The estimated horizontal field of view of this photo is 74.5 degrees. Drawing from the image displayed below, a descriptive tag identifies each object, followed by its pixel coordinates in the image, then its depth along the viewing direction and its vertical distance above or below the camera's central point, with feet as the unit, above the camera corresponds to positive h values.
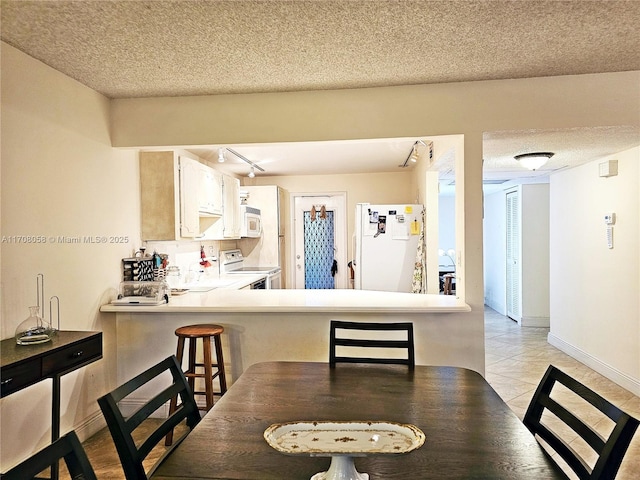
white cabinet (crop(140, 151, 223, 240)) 11.47 +1.21
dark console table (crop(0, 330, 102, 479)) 6.13 -1.90
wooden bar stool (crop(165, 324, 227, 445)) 9.07 -2.58
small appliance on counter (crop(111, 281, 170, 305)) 9.92 -1.30
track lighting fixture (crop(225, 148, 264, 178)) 15.20 +3.09
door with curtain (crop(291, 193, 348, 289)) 20.62 -0.18
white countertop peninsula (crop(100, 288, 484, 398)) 9.46 -2.05
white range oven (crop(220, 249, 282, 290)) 17.16 -1.40
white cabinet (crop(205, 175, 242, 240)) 14.80 +0.89
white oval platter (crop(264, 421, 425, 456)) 3.89 -1.95
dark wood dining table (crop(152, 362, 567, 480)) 3.74 -2.05
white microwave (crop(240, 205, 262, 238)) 17.12 +0.67
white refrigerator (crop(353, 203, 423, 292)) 14.84 -0.35
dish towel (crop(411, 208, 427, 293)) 14.21 -1.24
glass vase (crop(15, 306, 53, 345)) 7.01 -1.51
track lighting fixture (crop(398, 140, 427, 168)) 14.02 +3.08
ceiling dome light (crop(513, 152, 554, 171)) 12.15 +2.17
